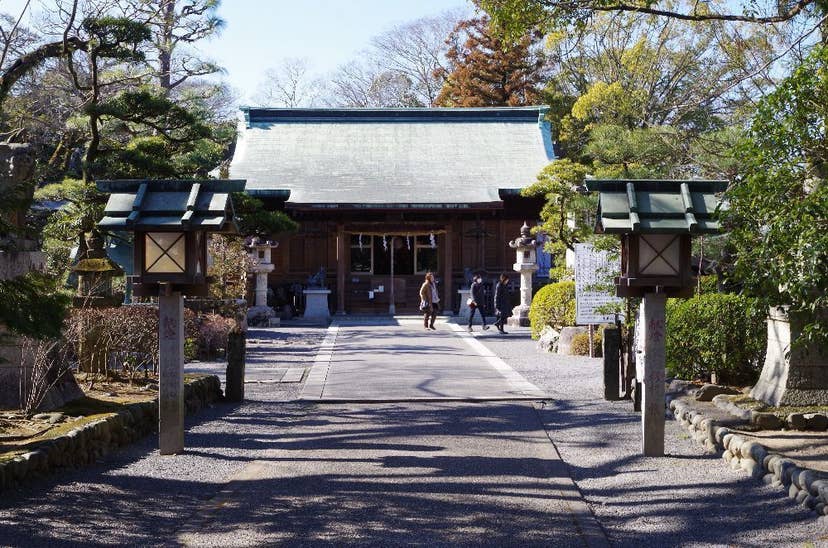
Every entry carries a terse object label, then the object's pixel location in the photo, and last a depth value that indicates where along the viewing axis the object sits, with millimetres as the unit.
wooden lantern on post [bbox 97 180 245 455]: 8250
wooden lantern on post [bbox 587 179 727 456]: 8133
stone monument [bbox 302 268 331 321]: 27812
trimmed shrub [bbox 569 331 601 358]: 17625
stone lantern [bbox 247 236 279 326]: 26016
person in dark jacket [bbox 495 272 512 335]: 23016
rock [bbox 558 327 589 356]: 17938
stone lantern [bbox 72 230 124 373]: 11500
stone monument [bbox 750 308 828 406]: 9422
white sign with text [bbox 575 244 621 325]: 15297
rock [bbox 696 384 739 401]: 10344
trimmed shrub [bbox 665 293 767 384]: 11586
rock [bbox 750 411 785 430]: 8602
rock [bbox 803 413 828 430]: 8508
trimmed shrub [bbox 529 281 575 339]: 19812
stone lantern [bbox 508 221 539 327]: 25750
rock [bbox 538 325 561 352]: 18641
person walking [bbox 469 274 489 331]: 24219
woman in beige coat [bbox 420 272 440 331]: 24469
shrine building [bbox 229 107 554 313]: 29219
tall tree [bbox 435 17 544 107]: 40906
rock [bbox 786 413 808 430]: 8531
